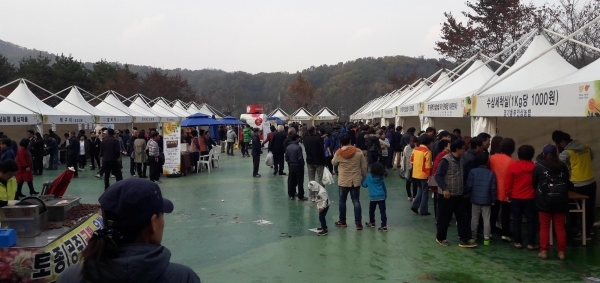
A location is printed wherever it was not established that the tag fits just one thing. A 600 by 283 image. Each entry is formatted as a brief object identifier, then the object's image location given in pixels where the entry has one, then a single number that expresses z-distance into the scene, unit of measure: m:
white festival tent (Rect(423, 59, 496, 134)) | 9.38
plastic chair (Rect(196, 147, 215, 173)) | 16.38
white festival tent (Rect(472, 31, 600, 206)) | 5.22
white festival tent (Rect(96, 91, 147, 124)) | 23.10
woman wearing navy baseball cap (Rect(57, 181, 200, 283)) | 1.52
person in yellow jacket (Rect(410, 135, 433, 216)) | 8.38
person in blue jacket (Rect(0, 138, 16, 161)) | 9.54
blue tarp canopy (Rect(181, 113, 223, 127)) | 17.02
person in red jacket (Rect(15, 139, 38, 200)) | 10.28
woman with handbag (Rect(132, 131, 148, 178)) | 13.86
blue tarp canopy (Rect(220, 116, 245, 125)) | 20.57
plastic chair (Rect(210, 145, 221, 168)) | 17.84
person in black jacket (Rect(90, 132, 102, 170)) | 17.30
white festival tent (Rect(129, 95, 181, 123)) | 27.53
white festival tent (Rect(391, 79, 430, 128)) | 17.56
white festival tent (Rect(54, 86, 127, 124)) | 20.42
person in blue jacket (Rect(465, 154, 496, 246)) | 6.52
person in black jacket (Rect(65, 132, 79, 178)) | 14.77
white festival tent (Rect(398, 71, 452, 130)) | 12.77
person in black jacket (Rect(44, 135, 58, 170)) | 17.14
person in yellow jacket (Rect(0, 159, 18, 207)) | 5.40
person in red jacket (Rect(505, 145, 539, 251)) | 6.24
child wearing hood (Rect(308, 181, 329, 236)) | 7.34
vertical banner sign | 14.76
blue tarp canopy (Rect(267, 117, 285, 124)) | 35.66
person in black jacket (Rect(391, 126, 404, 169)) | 15.13
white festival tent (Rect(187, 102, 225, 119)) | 39.48
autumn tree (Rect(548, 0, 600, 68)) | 21.48
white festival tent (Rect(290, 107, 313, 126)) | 38.56
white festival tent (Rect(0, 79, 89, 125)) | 15.69
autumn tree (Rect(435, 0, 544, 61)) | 26.25
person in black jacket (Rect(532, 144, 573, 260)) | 5.75
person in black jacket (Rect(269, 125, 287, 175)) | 13.57
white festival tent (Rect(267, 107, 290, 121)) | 38.76
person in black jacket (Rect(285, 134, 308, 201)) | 10.38
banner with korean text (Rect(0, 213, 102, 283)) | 3.66
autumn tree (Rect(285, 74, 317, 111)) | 69.49
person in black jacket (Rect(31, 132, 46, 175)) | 14.94
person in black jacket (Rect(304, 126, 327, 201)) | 10.13
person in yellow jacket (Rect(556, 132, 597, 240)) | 6.74
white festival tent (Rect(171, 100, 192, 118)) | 33.64
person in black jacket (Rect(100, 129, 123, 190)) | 11.62
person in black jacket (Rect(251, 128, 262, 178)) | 14.43
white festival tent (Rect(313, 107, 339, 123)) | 39.09
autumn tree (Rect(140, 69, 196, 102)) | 50.72
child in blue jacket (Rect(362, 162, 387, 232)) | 7.30
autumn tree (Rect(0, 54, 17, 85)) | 44.31
